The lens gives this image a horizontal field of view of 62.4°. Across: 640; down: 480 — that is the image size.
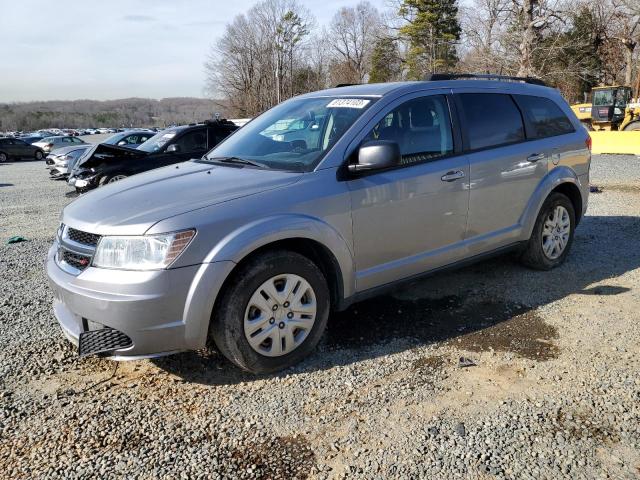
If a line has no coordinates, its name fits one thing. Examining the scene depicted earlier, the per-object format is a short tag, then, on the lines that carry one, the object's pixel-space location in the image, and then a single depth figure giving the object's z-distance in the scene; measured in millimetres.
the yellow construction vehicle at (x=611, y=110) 22412
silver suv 2924
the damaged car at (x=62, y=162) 16812
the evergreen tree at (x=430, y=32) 52188
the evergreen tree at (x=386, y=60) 57062
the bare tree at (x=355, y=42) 62438
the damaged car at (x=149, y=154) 10281
